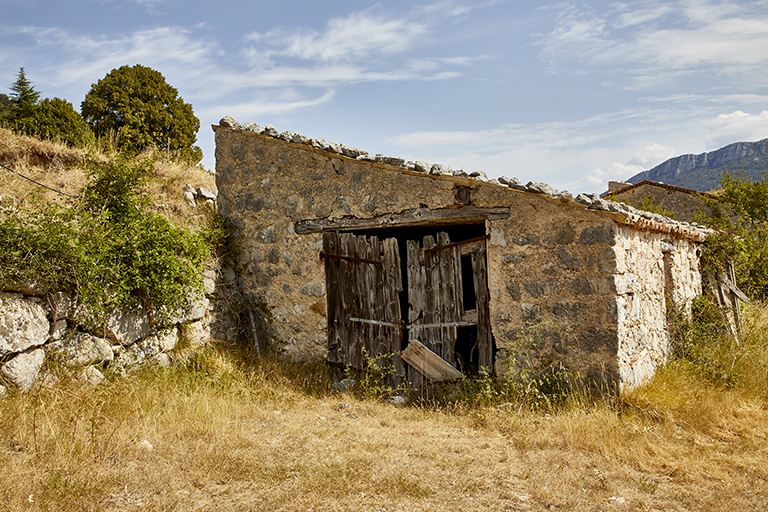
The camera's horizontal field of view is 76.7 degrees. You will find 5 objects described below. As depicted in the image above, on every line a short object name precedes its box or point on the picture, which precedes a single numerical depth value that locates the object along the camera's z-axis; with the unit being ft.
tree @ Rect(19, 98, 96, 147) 33.81
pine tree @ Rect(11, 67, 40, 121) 48.06
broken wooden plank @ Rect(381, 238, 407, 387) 19.58
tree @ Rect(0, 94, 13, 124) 38.65
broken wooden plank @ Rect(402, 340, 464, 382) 18.76
